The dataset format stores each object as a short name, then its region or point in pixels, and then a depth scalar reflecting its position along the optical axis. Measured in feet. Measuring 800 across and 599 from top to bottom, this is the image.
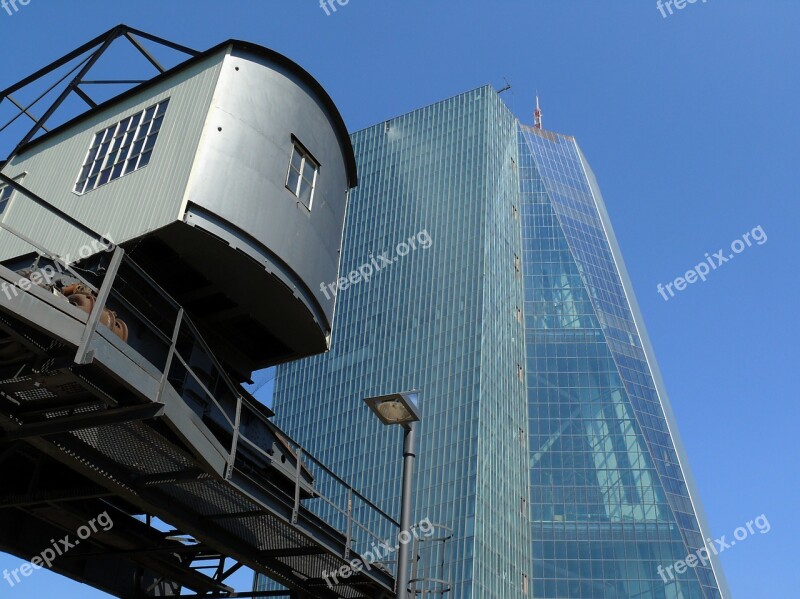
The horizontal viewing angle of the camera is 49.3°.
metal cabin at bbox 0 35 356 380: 46.11
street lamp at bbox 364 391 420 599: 40.96
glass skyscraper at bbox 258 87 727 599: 272.31
